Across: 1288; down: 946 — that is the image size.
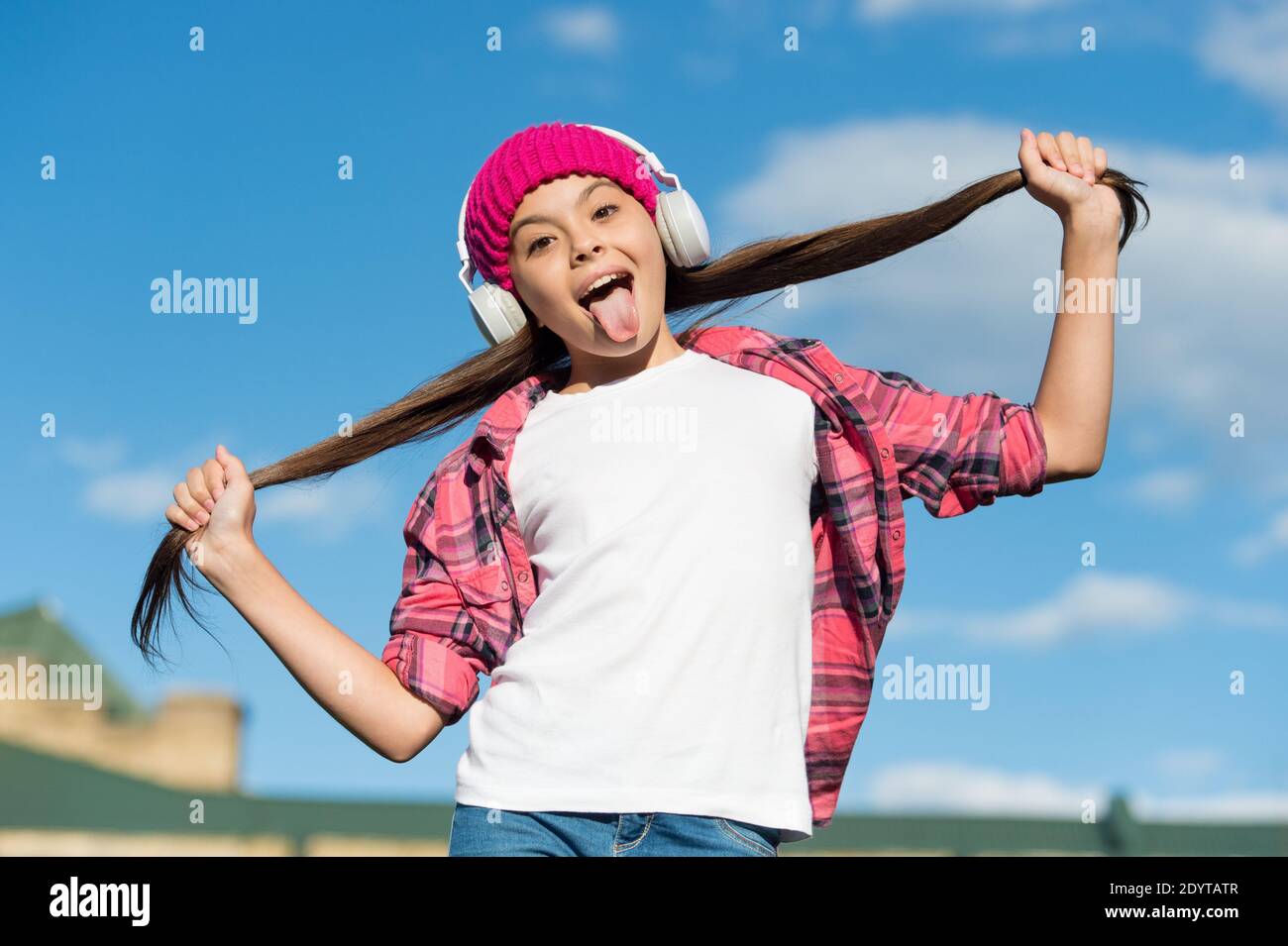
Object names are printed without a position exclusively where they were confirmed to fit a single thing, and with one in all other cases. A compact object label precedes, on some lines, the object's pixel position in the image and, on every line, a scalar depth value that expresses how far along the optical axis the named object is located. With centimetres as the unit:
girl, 249
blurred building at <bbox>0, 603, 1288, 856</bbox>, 808
